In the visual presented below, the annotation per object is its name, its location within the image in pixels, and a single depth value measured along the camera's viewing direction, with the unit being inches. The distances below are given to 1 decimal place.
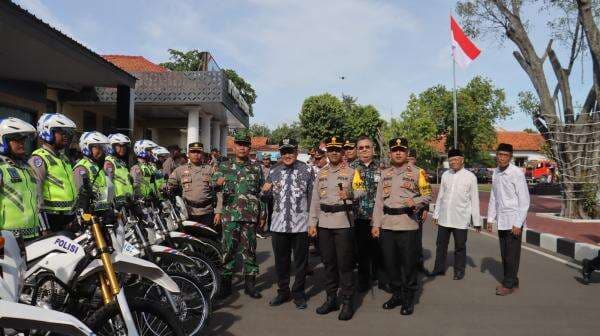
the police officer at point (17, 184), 139.6
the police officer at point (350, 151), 272.9
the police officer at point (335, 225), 200.4
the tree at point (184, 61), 1631.4
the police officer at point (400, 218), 206.1
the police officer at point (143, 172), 252.4
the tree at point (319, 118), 1760.6
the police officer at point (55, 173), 175.0
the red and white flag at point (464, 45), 663.1
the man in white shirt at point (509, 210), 235.0
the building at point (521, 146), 2305.6
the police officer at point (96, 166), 197.0
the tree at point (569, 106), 522.6
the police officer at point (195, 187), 259.3
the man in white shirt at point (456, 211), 272.2
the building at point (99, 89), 325.4
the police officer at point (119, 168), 219.3
